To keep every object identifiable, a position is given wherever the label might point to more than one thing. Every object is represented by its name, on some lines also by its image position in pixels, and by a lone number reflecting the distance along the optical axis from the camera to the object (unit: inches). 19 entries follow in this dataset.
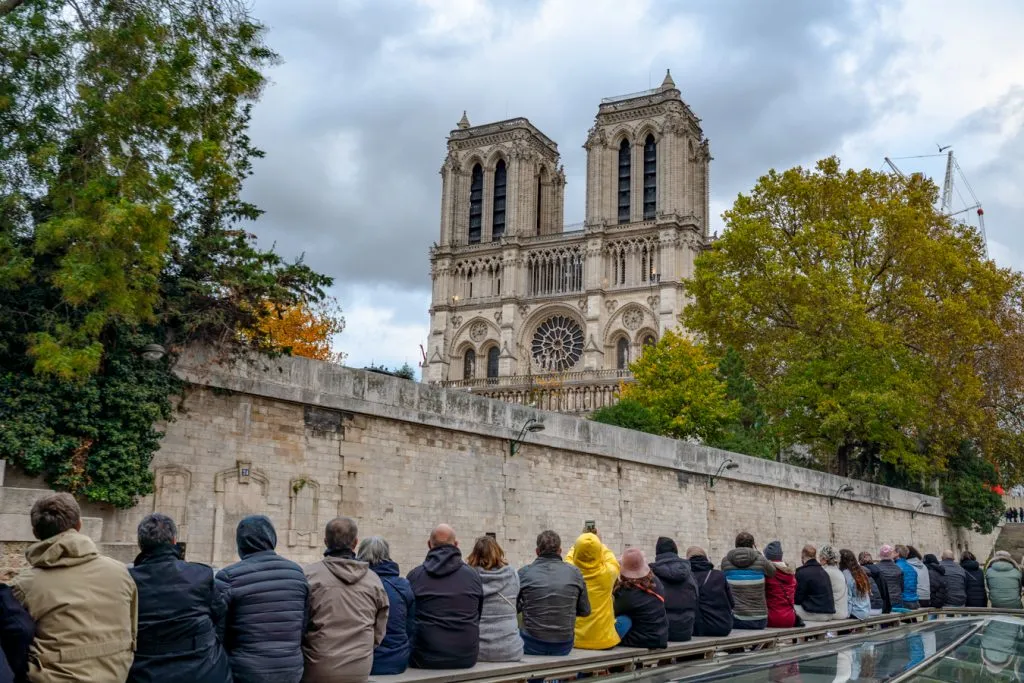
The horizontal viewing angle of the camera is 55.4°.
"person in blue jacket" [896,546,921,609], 506.6
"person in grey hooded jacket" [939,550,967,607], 549.0
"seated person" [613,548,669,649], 301.6
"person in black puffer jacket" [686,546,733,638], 345.7
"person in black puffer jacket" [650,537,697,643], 321.7
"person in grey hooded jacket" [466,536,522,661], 264.2
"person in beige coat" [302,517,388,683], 211.2
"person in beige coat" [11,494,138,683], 160.7
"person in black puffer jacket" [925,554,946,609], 541.0
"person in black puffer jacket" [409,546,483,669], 246.7
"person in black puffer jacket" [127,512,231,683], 177.5
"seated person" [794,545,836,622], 410.9
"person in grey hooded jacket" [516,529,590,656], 275.1
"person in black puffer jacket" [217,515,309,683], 195.8
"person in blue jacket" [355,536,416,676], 235.0
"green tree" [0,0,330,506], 370.0
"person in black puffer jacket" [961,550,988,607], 567.8
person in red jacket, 385.1
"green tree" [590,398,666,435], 1216.2
